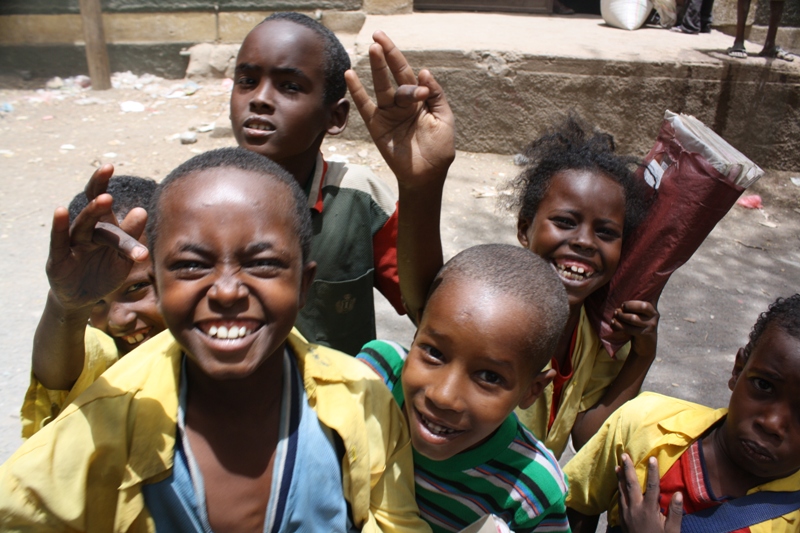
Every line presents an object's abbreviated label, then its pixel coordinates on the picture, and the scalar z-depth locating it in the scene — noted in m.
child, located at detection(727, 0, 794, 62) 4.82
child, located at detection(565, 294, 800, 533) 1.38
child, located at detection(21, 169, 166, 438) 1.06
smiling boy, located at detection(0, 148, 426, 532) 1.07
